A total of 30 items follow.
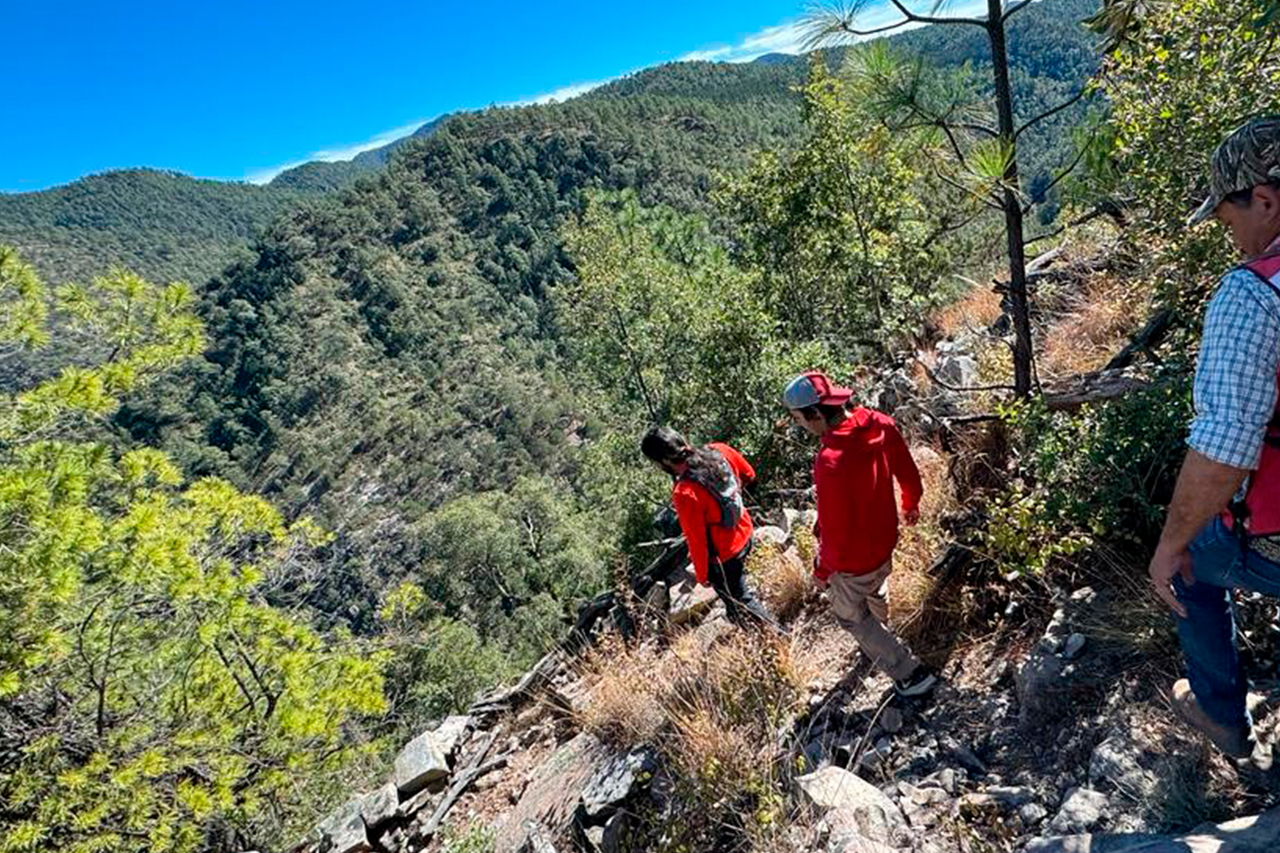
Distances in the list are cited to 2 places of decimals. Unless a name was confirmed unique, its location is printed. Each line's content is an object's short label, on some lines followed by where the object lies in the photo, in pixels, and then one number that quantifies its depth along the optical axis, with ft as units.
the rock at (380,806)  14.48
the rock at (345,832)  13.82
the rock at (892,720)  9.14
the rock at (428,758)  15.21
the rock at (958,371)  16.33
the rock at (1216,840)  5.13
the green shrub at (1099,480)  8.26
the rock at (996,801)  7.17
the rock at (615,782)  10.37
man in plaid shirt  4.08
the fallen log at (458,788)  13.70
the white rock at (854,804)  7.23
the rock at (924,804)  7.46
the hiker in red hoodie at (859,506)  8.91
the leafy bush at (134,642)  15.43
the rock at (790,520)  16.65
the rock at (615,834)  9.86
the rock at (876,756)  8.73
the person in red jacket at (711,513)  11.96
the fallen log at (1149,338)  10.97
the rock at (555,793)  11.37
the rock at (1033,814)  6.85
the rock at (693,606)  15.83
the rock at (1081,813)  6.30
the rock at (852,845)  6.83
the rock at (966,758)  7.93
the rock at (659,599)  17.24
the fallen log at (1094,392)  10.37
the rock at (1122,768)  6.34
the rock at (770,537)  16.35
